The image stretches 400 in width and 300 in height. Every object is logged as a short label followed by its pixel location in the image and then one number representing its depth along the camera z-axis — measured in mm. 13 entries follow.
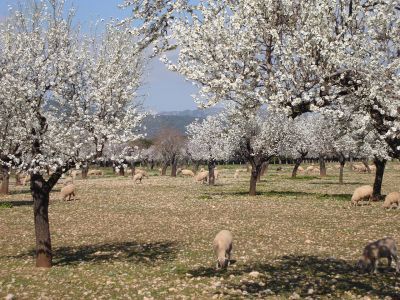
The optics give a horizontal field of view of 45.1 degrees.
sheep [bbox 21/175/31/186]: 69519
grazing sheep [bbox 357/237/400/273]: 16953
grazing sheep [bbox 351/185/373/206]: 37781
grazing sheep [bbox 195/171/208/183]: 69375
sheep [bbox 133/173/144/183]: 70544
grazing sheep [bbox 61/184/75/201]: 43062
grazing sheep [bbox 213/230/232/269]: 17812
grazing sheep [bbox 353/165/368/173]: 104156
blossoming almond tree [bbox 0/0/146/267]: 17594
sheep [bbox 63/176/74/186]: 68275
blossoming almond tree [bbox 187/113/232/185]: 62881
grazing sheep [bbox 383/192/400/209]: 34844
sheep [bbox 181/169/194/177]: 95438
